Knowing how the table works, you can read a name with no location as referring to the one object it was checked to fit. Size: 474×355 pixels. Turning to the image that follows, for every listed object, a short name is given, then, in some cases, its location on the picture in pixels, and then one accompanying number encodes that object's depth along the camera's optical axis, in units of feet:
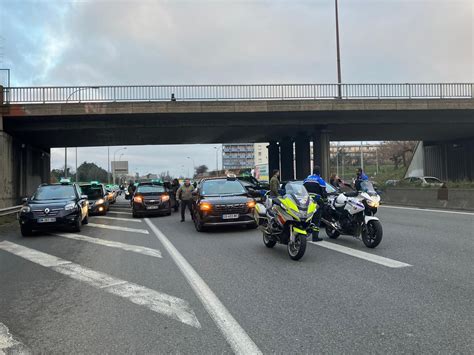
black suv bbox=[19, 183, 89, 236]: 39.58
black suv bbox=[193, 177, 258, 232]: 38.73
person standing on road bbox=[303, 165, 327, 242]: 29.40
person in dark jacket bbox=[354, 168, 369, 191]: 30.48
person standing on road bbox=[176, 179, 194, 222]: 51.90
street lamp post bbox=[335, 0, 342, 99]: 95.20
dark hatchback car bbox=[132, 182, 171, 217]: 59.82
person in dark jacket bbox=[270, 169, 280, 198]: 48.74
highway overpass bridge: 78.95
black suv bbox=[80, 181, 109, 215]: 65.57
